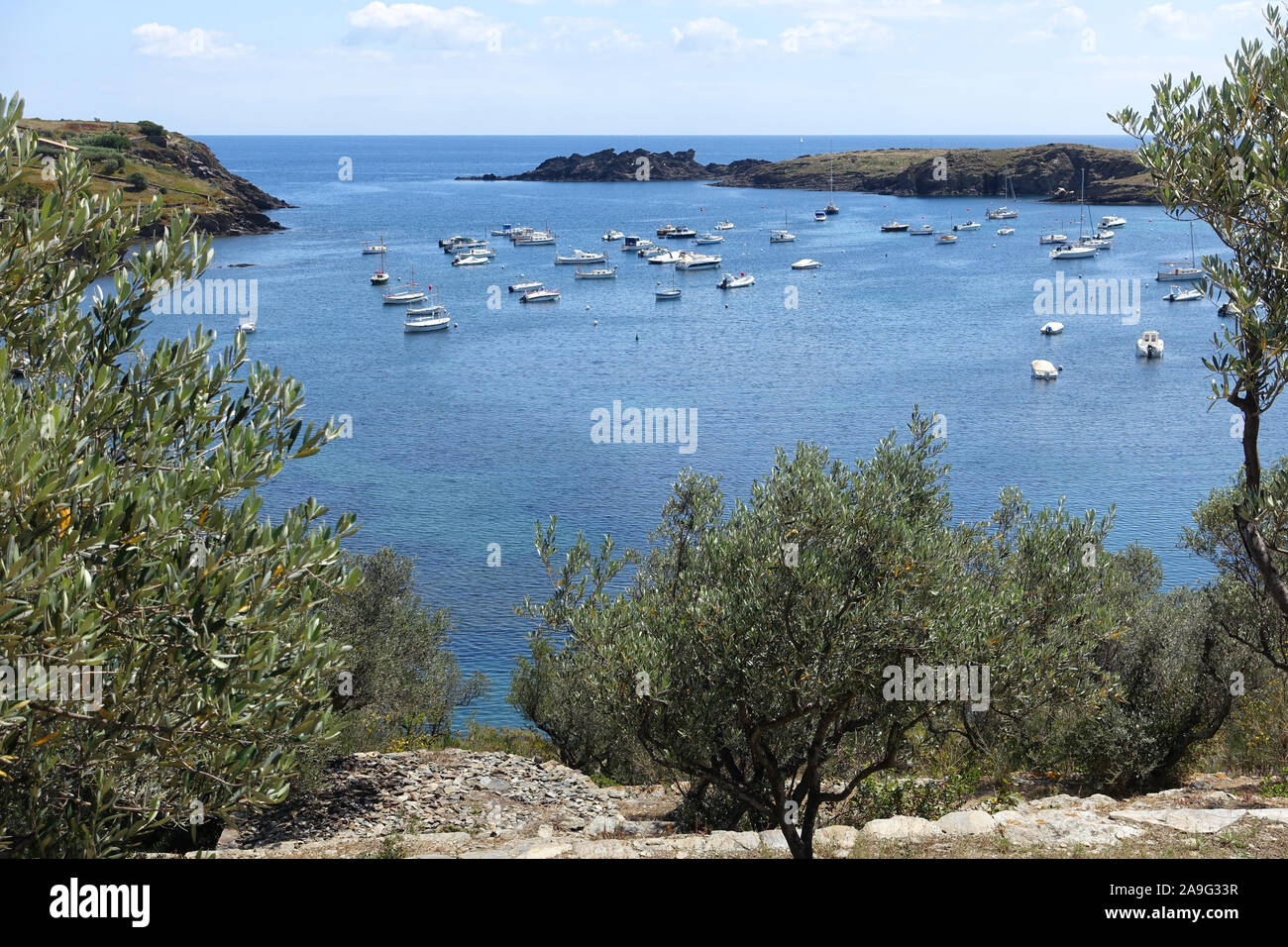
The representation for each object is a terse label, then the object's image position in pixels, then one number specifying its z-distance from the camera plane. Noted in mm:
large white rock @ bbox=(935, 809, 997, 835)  17391
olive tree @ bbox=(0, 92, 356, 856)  7234
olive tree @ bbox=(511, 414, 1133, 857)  13570
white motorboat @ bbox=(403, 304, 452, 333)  109688
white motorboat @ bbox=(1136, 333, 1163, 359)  94625
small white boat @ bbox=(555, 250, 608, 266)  150000
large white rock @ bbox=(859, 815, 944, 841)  17188
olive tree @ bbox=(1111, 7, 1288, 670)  12609
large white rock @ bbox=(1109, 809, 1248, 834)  16372
